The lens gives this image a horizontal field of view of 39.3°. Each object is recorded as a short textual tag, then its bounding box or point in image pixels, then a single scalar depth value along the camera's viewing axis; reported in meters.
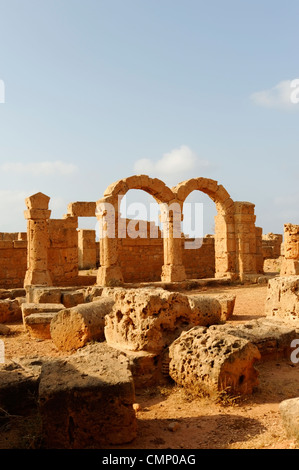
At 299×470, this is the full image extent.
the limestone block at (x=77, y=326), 6.94
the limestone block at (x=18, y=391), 4.26
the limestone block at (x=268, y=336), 6.01
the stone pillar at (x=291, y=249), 15.64
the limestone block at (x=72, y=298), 10.08
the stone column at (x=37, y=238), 13.50
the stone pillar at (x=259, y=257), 17.11
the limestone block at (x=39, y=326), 8.10
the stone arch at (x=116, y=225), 13.91
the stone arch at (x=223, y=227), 16.48
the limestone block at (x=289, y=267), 15.57
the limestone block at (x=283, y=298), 7.40
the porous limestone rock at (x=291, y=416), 3.27
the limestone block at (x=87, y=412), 3.49
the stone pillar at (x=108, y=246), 13.84
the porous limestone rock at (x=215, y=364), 4.55
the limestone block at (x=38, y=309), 8.80
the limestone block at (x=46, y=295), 9.98
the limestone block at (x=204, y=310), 6.87
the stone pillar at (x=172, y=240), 15.28
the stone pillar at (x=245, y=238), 16.56
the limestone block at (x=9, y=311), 9.80
